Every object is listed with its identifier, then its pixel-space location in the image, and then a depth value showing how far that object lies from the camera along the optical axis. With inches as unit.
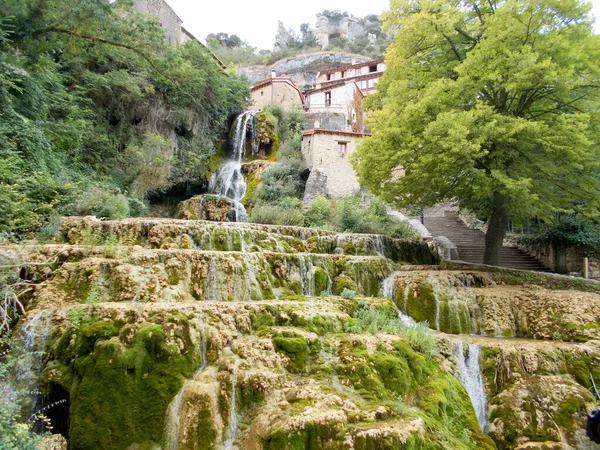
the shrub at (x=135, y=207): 555.8
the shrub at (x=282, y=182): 797.9
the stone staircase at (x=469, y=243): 613.6
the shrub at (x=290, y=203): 759.7
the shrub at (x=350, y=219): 683.4
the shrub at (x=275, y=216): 680.4
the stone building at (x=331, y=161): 876.0
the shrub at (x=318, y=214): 712.4
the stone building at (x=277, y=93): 1237.7
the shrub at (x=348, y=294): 301.9
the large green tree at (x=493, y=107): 357.7
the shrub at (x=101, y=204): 422.1
